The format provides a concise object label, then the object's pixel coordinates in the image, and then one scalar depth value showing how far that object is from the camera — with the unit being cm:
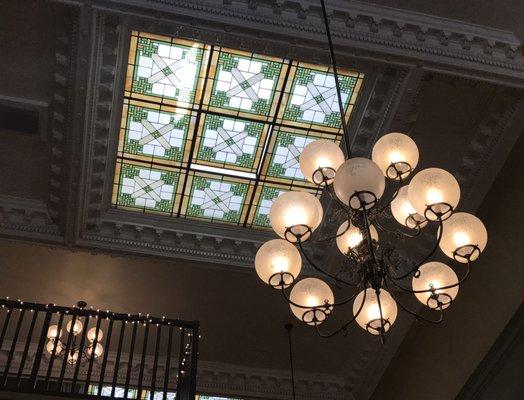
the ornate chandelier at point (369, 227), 365
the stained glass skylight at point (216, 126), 593
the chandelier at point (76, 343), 751
